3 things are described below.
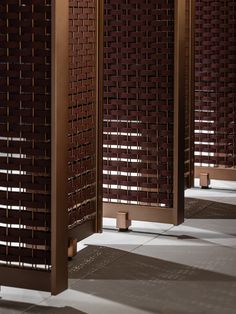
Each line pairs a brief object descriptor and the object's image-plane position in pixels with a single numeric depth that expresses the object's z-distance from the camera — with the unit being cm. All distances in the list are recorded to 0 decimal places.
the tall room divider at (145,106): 562
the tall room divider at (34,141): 398
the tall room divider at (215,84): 739
